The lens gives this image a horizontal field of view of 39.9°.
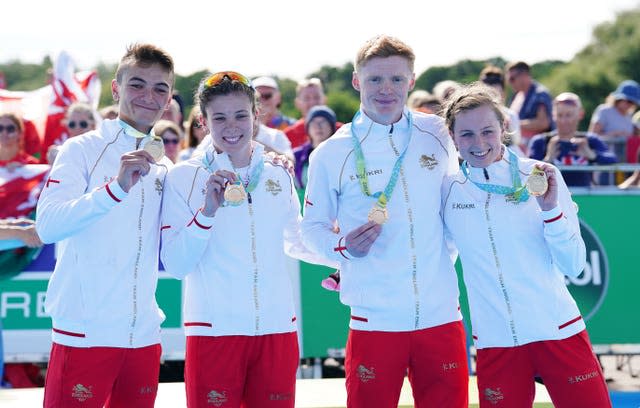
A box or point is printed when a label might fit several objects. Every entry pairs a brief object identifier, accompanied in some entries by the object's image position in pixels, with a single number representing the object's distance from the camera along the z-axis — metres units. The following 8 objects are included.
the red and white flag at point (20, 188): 7.28
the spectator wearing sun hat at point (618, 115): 11.82
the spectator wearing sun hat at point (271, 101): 9.42
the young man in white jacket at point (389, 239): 4.04
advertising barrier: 7.14
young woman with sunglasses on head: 3.98
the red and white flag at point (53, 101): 8.99
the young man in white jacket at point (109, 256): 3.94
